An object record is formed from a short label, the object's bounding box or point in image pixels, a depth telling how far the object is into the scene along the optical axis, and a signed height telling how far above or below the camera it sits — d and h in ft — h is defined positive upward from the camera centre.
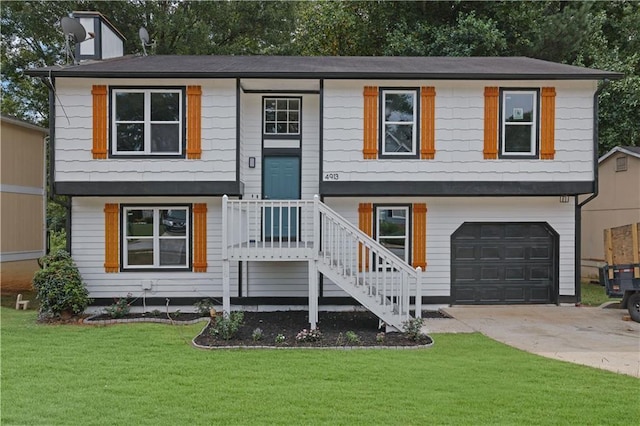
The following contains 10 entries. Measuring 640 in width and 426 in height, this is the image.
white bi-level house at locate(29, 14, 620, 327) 34.60 +3.17
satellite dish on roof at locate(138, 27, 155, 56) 49.24 +18.71
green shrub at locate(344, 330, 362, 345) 26.08 -7.32
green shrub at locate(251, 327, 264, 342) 26.55 -7.23
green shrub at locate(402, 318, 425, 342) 26.43 -6.90
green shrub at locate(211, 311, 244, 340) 26.45 -6.75
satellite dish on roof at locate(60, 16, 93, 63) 38.40 +15.05
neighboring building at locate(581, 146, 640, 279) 46.34 +0.85
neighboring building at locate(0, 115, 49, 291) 42.68 +0.81
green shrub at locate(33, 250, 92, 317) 31.63 -5.56
